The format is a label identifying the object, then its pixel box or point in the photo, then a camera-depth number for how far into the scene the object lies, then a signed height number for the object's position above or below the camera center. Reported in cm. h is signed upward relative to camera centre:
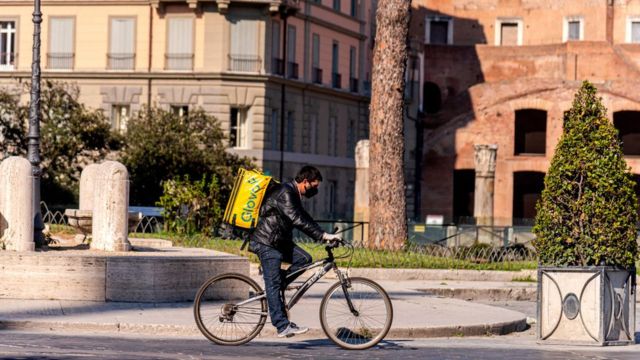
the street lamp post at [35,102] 3753 +162
